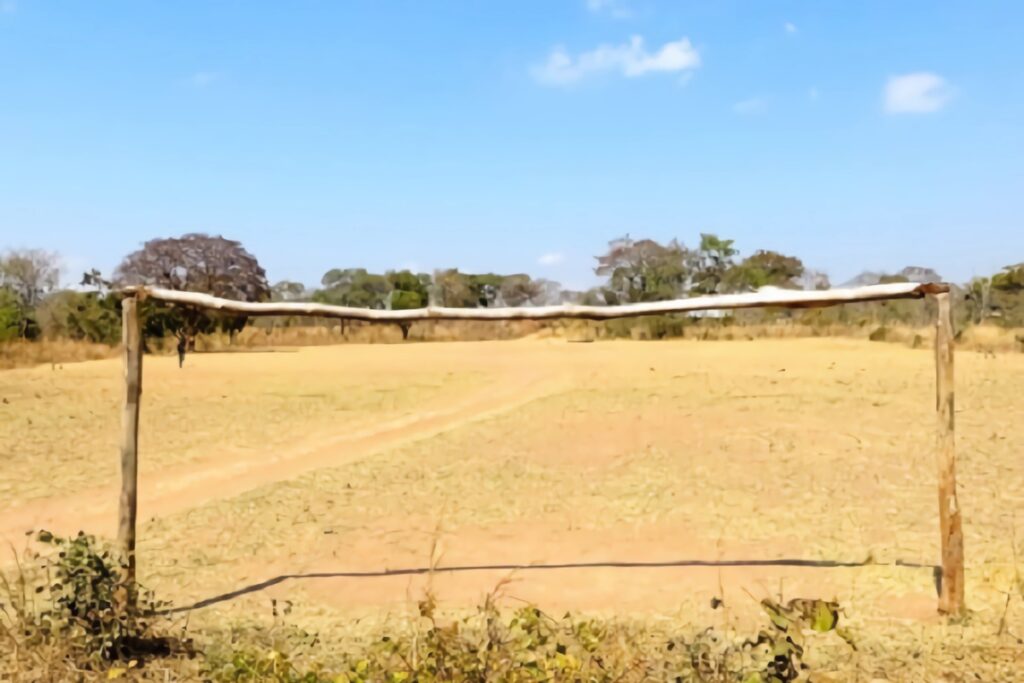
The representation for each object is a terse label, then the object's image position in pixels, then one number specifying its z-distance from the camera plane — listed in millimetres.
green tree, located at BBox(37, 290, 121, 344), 30488
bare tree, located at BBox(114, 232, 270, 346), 36406
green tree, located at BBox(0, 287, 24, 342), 27822
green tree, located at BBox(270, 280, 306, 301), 72438
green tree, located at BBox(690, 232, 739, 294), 52188
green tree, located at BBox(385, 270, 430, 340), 59581
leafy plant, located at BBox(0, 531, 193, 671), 3760
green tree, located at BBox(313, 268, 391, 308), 62469
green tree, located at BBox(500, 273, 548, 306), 65938
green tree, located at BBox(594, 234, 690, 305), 49812
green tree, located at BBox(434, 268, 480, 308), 61516
